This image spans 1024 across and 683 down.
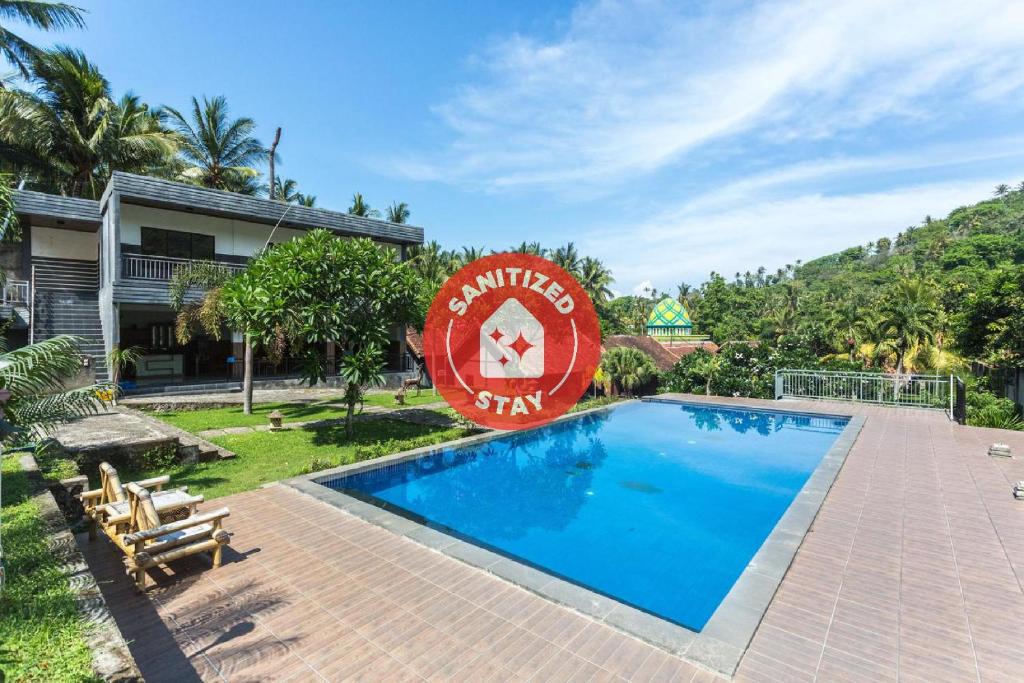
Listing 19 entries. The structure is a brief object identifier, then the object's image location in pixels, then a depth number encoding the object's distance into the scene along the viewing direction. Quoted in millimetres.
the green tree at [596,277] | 44650
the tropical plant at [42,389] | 5590
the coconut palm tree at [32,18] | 14016
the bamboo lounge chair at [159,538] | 4816
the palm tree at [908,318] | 25328
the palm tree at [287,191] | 38906
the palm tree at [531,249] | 34319
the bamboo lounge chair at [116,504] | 5547
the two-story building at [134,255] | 16781
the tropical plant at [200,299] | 15664
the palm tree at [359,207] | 39969
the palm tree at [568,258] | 43250
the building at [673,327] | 48919
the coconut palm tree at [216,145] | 28105
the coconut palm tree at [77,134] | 22812
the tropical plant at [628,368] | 24250
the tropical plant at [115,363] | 15345
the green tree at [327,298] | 10461
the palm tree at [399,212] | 43594
